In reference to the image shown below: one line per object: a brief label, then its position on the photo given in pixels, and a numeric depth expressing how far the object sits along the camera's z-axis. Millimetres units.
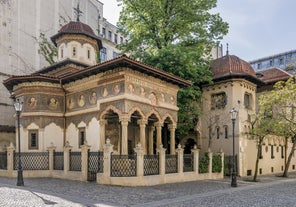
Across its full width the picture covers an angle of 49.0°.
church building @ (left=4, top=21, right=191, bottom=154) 17648
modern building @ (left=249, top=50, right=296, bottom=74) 56750
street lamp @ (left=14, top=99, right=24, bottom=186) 14836
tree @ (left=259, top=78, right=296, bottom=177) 21109
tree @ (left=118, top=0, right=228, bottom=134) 23703
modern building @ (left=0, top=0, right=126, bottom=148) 32000
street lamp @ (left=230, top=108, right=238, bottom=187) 16969
